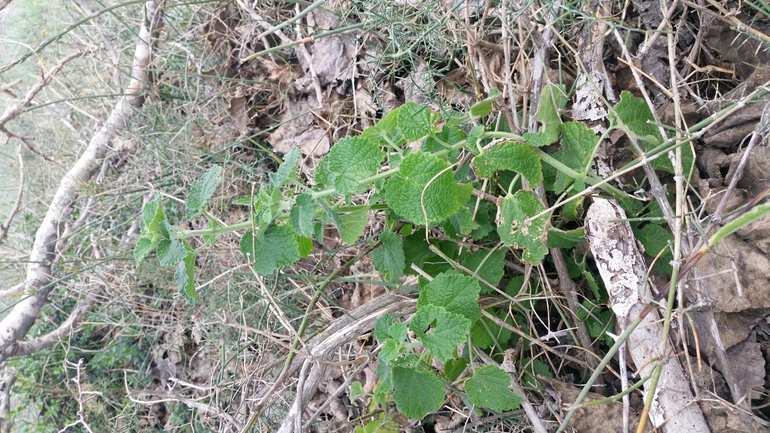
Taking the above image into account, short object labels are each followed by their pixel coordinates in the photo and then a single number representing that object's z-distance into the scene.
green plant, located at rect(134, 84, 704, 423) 0.35
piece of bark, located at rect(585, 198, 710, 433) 0.35
